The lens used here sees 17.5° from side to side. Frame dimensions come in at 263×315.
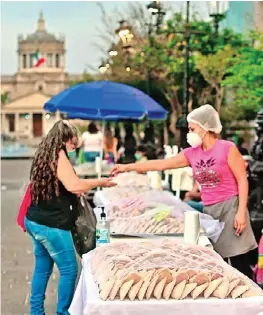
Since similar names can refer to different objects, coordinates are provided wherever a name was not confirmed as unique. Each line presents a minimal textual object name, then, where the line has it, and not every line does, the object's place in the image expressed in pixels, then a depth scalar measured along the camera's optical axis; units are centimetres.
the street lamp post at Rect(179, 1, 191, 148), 1709
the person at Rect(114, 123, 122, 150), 3844
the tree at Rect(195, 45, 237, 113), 2783
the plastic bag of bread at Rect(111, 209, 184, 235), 684
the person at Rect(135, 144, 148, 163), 1659
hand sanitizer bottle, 618
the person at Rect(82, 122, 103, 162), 2073
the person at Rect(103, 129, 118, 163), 2106
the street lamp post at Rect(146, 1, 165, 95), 2169
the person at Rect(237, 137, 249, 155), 1607
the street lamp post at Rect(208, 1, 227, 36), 2130
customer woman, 665
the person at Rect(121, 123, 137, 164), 2478
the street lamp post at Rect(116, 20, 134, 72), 2716
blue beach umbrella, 1505
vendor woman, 694
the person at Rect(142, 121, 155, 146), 2875
